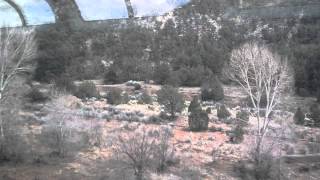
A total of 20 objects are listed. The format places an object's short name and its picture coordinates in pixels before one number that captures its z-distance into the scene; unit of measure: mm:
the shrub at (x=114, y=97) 29179
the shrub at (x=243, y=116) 24102
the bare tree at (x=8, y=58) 21137
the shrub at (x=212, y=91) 32175
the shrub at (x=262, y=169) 17109
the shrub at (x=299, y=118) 25023
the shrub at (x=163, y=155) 16967
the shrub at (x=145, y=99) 29711
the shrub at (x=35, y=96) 29490
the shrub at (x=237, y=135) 20614
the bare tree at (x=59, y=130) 18571
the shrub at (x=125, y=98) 29595
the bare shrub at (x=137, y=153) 15877
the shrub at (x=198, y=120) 22587
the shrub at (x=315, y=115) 25236
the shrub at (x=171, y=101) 25861
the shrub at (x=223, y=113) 25807
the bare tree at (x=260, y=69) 19129
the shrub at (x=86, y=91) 30997
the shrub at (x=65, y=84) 31795
